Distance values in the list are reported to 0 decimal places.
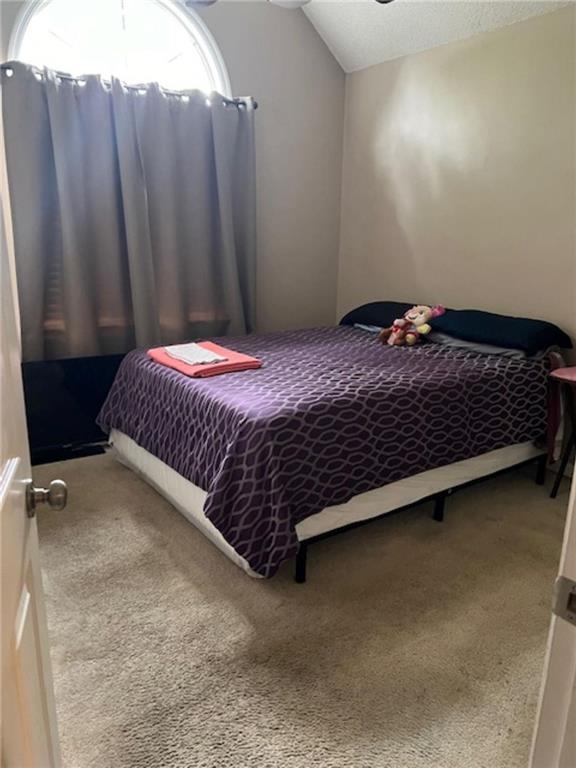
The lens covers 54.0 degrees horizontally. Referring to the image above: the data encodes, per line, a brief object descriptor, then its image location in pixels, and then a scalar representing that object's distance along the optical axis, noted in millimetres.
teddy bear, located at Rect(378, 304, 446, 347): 3199
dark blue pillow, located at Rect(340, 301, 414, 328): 3602
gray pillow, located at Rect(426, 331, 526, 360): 2887
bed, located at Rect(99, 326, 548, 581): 1985
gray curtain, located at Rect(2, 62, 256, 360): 3080
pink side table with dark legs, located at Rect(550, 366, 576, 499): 2760
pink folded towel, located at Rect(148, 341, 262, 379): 2568
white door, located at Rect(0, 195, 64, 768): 747
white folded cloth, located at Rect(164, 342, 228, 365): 2684
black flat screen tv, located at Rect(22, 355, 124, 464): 3199
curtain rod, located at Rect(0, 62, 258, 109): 2980
